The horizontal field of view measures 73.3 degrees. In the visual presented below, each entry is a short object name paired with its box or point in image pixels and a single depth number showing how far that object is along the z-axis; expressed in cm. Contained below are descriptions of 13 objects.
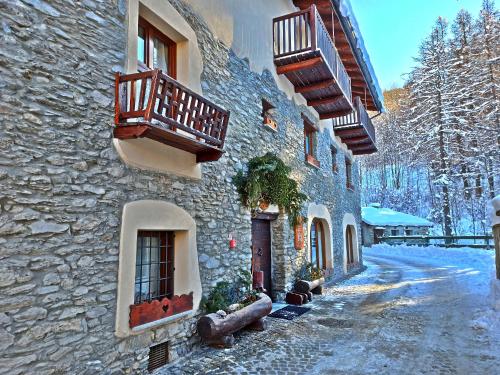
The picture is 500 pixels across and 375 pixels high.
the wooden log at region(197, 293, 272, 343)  476
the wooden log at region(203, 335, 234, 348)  496
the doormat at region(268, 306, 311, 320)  671
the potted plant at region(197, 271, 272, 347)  482
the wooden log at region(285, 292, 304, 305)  779
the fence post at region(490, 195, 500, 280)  745
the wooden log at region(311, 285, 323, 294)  916
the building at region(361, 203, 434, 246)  2375
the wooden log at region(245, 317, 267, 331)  580
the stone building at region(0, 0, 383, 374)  312
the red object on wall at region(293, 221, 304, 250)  870
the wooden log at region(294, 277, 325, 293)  831
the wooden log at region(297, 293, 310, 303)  794
